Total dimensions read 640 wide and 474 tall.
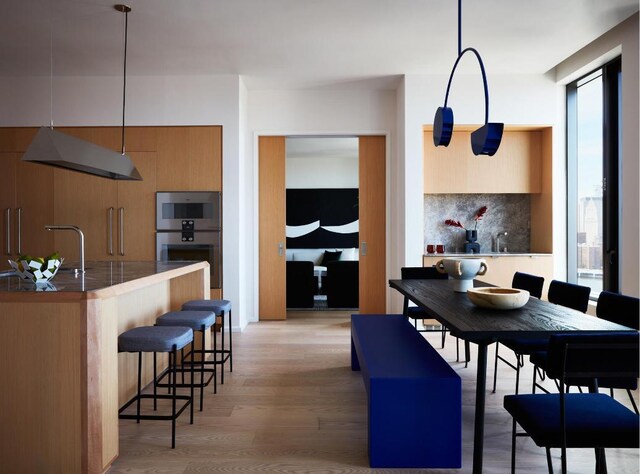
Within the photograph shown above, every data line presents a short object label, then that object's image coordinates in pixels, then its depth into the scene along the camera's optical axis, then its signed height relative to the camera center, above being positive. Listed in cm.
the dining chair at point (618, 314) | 222 -40
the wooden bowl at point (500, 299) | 227 -32
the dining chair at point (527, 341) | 286 -67
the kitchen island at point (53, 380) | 204 -64
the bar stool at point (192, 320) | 299 -56
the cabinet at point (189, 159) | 513 +86
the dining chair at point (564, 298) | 257 -39
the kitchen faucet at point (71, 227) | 305 +5
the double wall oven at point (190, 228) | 514 +9
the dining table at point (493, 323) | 184 -38
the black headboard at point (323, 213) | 898 +45
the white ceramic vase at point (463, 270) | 285 -22
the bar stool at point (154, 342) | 242 -56
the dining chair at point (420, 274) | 408 -34
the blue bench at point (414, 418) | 217 -87
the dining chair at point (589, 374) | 156 -48
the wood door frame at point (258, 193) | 571 +59
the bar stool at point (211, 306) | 345 -54
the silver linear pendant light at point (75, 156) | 288 +55
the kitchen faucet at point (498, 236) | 566 +0
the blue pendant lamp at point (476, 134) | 255 +60
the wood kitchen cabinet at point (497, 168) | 549 +81
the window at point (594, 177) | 432 +60
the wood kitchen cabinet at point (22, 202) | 517 +38
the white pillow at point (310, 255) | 880 -37
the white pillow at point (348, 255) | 821 -35
